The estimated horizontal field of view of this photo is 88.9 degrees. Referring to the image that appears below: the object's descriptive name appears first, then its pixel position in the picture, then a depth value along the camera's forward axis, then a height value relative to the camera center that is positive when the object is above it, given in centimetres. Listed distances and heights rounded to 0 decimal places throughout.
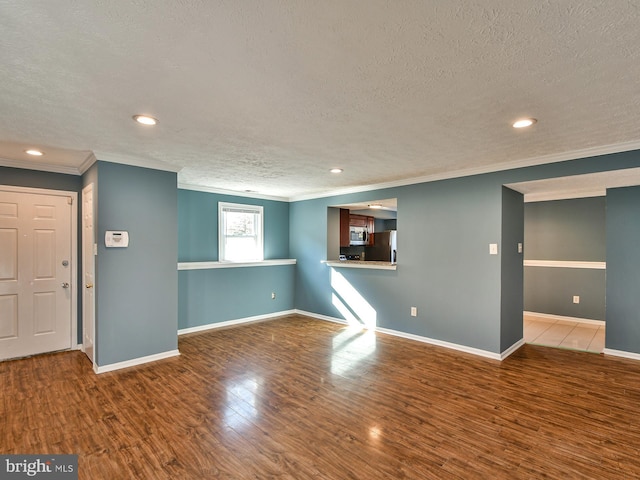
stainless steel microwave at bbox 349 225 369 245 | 746 +12
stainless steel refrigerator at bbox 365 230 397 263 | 764 -15
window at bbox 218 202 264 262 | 594 +16
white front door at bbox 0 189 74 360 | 395 -40
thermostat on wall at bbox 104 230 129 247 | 365 +3
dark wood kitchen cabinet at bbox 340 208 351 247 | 665 +29
